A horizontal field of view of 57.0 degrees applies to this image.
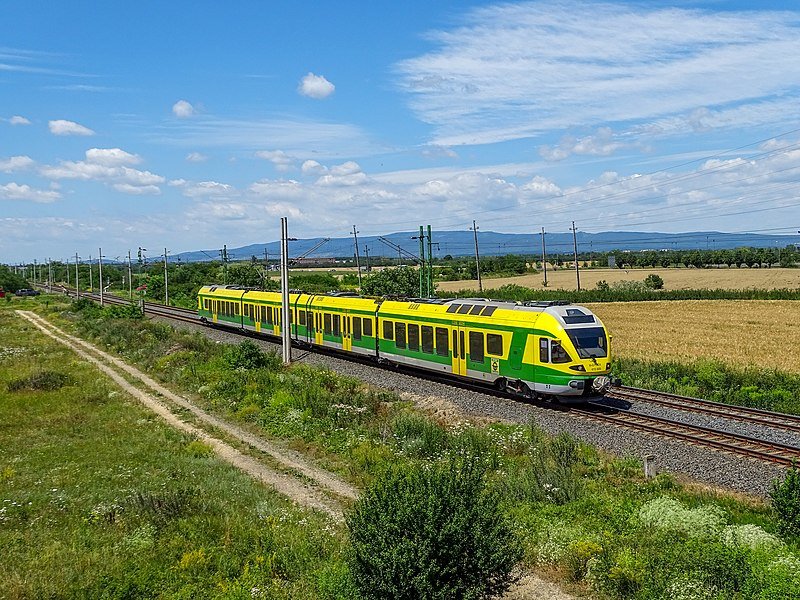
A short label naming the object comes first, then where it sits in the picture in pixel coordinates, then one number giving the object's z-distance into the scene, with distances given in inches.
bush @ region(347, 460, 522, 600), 379.6
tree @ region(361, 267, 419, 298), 2409.0
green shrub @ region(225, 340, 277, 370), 1339.8
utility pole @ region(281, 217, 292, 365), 1406.3
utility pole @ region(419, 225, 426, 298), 1832.3
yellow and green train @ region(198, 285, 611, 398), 936.9
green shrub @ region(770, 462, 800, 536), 487.8
